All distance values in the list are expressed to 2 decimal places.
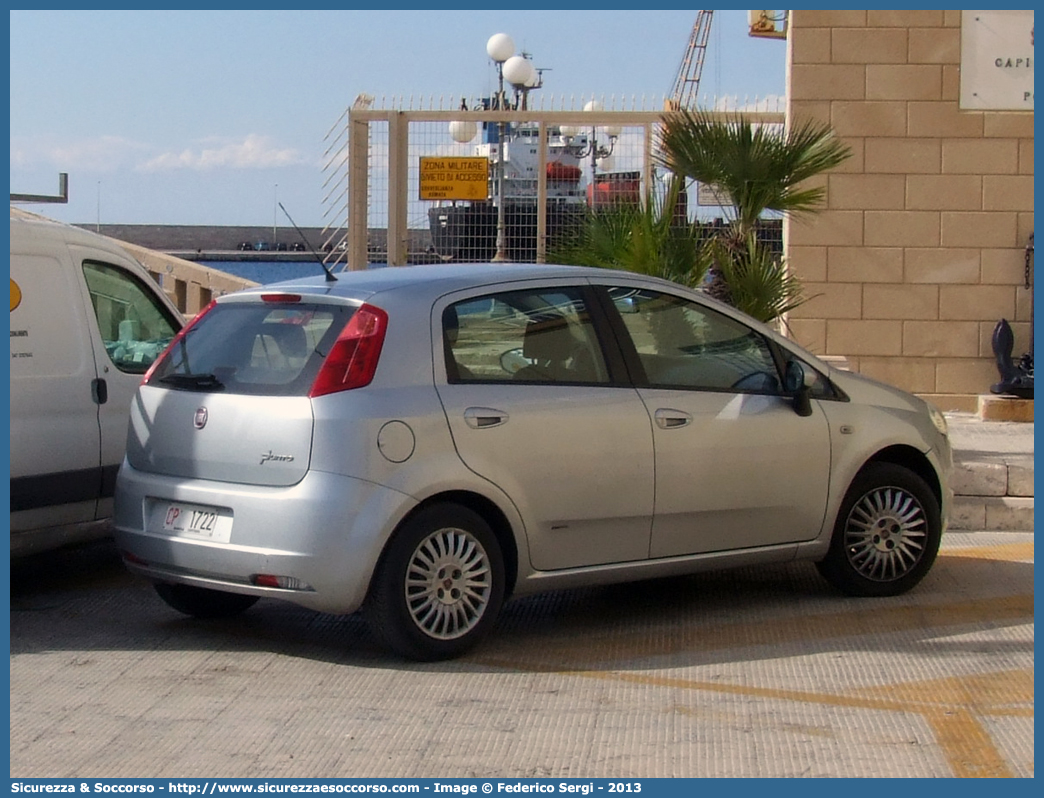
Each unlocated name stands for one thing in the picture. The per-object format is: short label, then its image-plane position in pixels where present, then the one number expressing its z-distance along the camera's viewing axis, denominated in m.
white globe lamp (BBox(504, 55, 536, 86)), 15.07
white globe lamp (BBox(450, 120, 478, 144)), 14.32
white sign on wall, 13.08
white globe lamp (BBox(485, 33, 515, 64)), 15.89
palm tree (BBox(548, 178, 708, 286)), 9.59
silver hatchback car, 5.63
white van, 6.71
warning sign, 14.12
